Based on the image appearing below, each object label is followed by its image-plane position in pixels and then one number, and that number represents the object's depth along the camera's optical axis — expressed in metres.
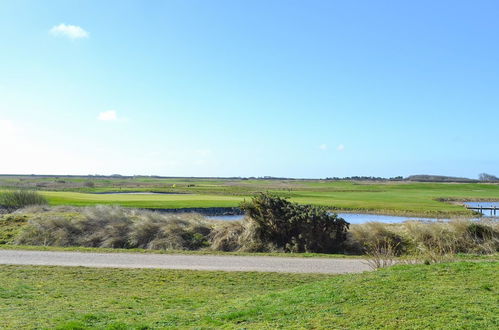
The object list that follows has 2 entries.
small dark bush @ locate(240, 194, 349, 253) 19.83
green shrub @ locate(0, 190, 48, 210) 35.72
